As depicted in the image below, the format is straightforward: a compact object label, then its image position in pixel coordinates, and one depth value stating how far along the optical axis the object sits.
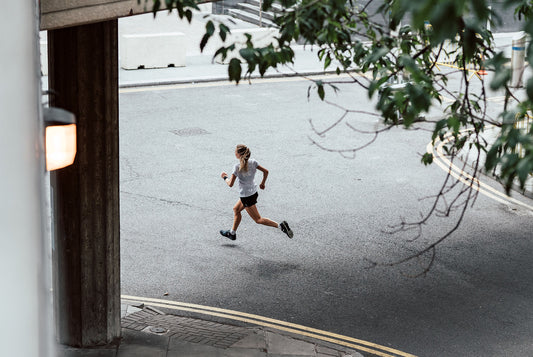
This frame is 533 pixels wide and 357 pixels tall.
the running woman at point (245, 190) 11.91
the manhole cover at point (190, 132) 17.98
